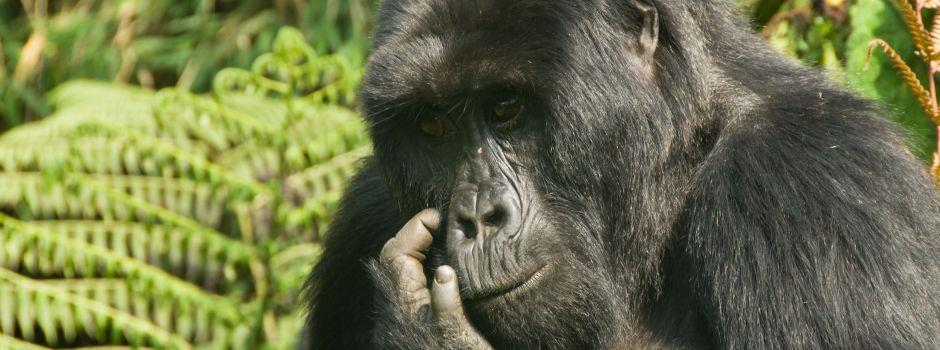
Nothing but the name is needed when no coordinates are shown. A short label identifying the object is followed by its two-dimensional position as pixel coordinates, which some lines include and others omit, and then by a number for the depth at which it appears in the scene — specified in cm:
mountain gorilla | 721
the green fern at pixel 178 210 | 1305
